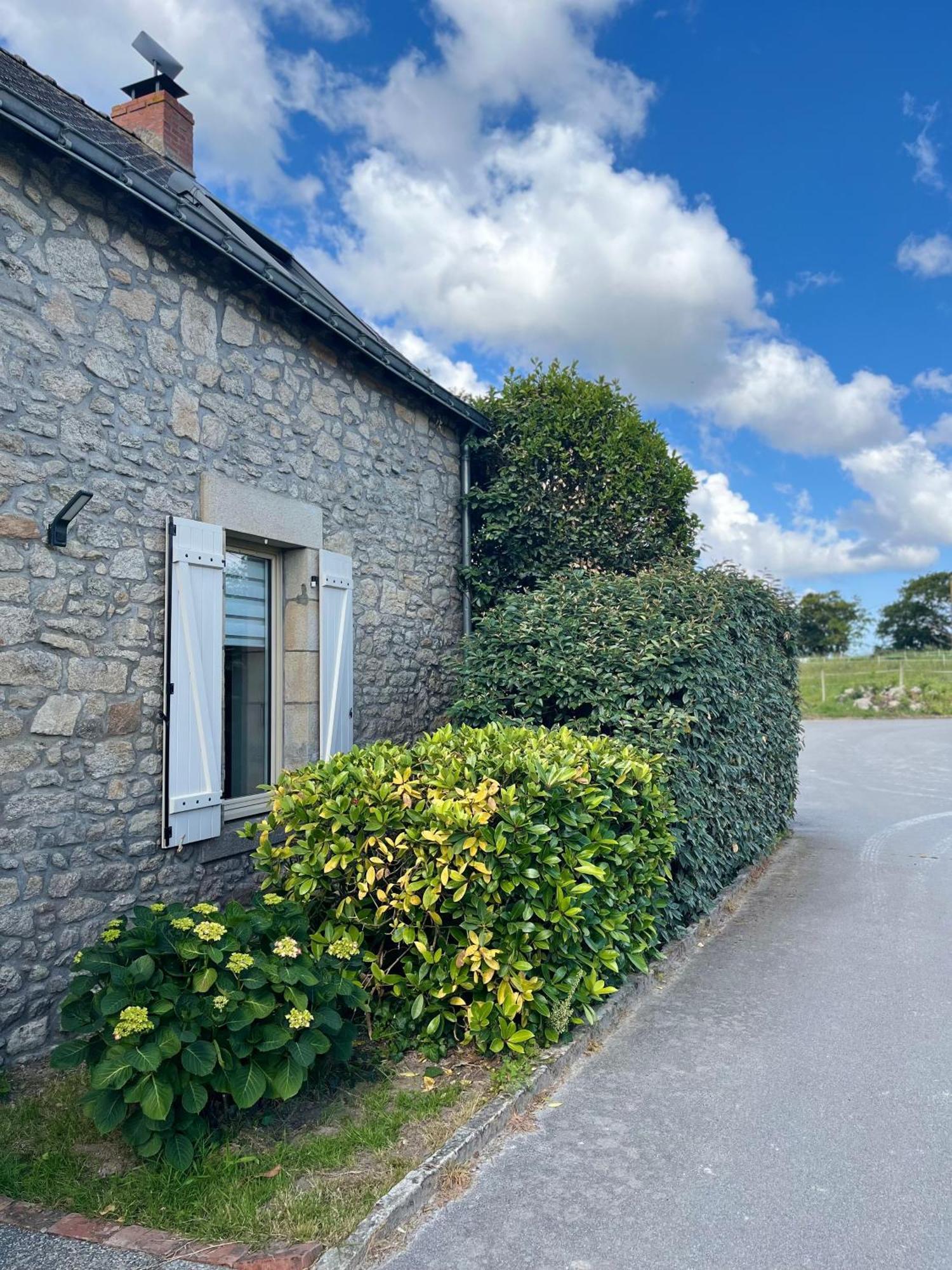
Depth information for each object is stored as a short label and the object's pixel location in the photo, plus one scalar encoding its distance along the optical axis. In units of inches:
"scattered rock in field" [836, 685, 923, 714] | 1175.6
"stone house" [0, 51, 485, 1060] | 157.6
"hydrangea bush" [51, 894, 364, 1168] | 112.3
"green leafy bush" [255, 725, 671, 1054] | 148.6
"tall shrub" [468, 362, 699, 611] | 328.5
